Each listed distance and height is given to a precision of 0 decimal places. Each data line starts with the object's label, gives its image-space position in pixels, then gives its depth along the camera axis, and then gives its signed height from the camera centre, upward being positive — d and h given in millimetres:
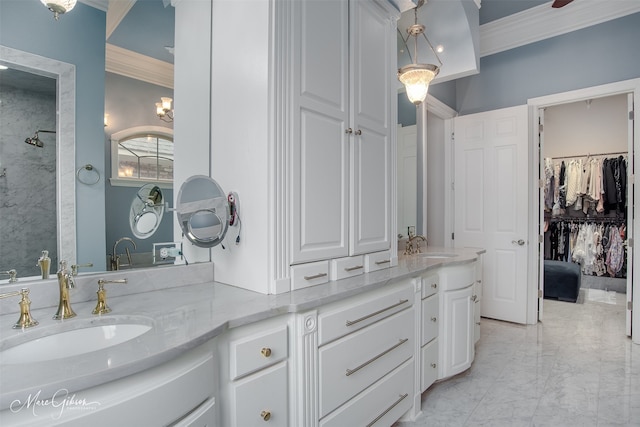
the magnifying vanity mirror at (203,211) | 1562 +9
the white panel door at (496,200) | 3691 +138
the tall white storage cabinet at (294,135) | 1484 +372
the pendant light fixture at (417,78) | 2311 +918
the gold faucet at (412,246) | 2928 -291
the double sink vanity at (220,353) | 788 -425
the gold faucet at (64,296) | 1151 -282
